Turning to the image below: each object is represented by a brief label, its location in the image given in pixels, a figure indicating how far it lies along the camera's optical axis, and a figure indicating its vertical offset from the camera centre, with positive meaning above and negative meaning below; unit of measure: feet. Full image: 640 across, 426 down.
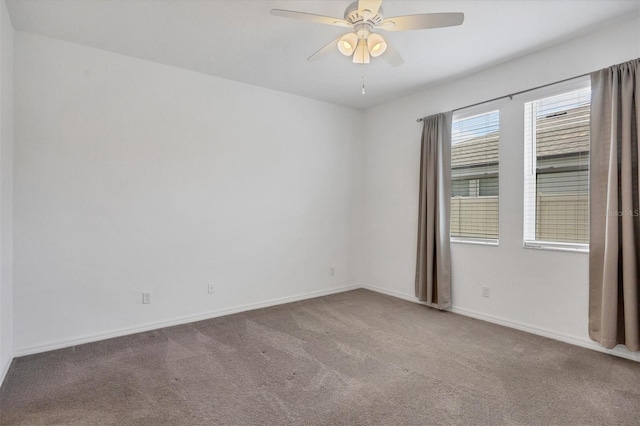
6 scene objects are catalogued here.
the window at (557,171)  9.68 +1.21
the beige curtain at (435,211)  12.64 -0.02
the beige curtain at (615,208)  8.27 +0.07
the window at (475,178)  11.69 +1.21
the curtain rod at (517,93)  9.56 +3.84
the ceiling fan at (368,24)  6.52 +3.93
